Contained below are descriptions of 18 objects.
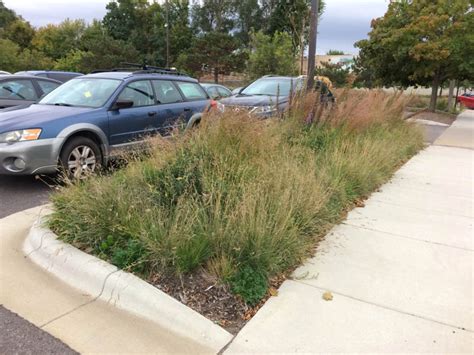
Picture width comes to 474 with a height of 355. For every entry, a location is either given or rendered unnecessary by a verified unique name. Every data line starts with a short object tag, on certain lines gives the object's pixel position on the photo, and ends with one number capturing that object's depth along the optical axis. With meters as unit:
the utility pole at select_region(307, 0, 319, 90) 8.44
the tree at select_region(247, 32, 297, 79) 27.31
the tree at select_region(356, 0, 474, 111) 19.25
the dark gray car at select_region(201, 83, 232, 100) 14.37
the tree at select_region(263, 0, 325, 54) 53.09
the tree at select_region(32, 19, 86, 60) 55.53
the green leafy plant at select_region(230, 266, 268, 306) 3.23
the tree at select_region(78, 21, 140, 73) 39.47
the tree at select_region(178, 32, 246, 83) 41.12
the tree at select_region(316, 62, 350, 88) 31.84
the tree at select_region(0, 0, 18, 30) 64.19
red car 35.94
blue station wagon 5.58
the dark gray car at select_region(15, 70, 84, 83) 12.66
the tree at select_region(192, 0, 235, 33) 63.00
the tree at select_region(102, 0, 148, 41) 60.81
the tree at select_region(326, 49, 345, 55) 77.88
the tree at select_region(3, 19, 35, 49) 56.92
